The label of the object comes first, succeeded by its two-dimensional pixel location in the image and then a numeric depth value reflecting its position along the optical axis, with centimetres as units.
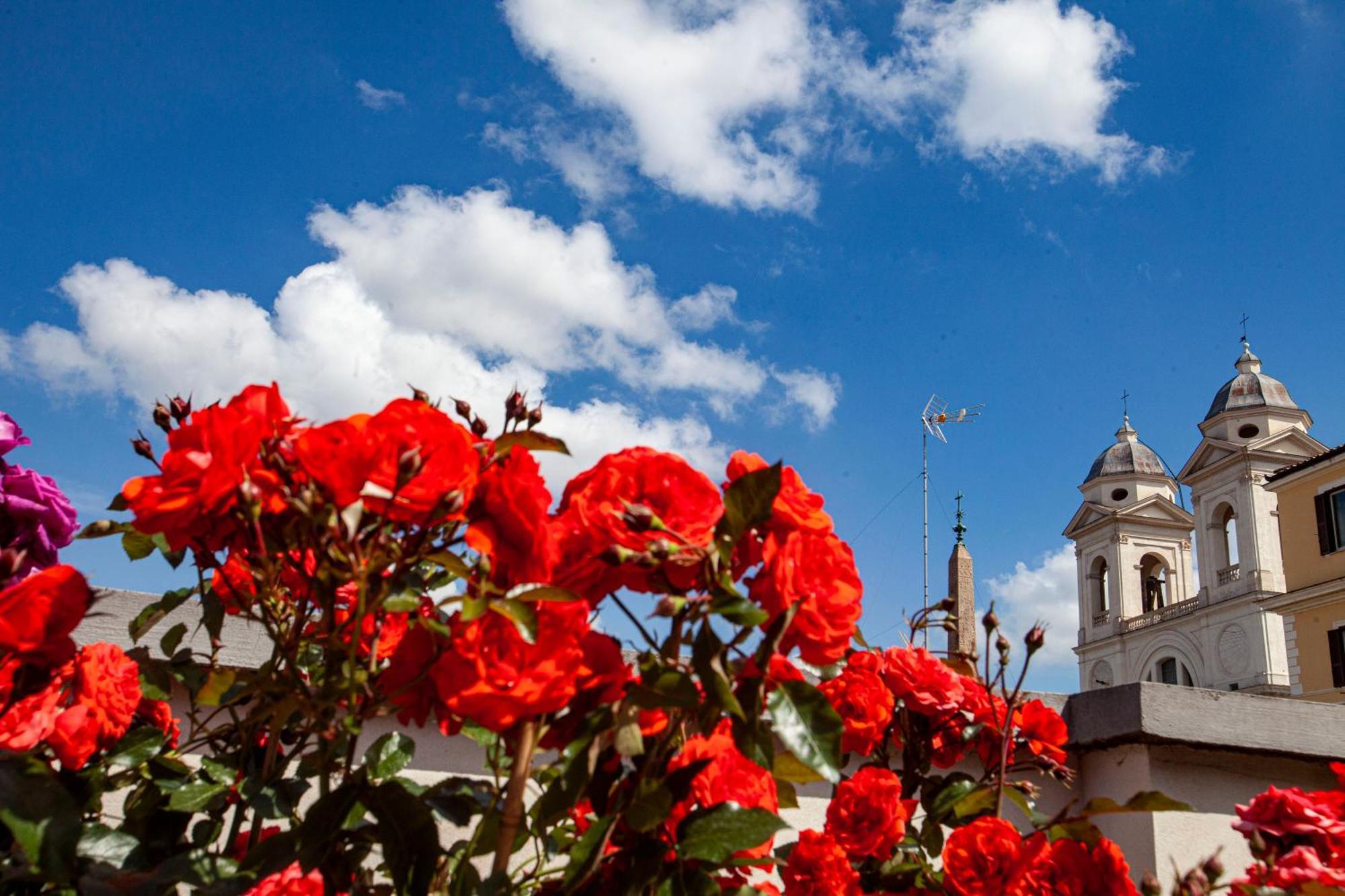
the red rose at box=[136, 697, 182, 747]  110
